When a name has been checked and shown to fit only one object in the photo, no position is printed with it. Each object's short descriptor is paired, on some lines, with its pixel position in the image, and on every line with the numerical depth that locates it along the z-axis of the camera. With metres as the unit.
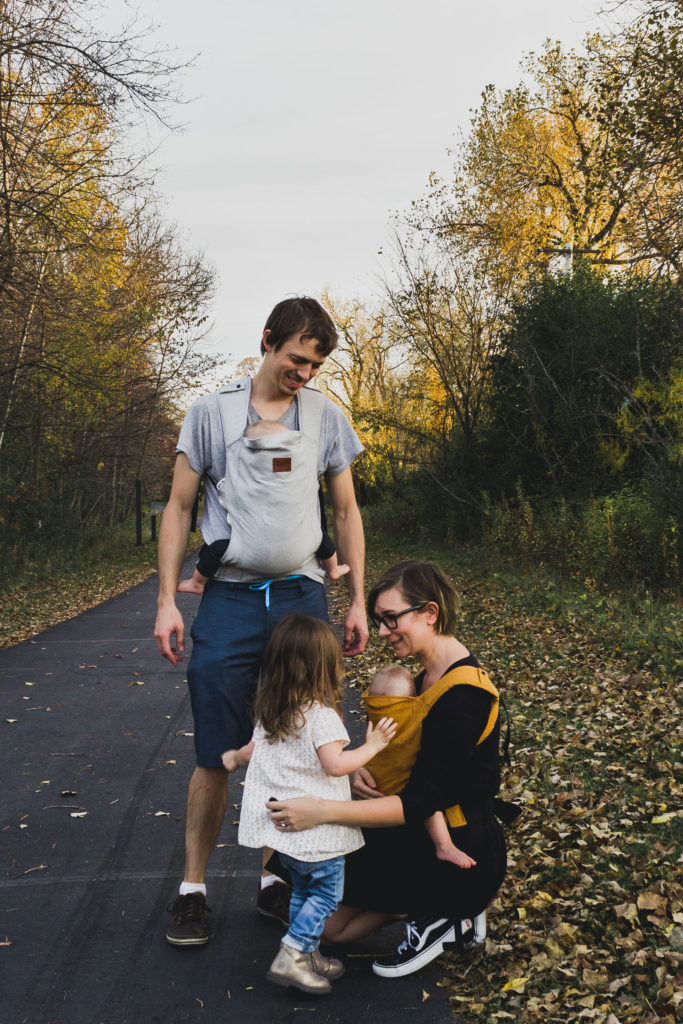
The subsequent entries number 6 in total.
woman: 3.20
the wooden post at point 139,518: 29.20
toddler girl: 3.11
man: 3.49
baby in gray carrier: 3.43
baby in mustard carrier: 3.22
